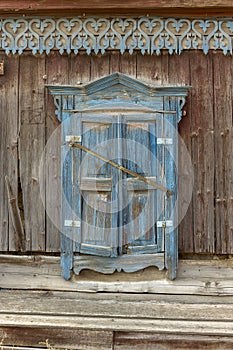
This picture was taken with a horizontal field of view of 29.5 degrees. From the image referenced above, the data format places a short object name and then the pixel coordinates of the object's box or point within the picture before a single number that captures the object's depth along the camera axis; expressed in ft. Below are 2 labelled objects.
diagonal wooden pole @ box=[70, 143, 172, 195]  14.62
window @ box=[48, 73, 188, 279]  14.78
